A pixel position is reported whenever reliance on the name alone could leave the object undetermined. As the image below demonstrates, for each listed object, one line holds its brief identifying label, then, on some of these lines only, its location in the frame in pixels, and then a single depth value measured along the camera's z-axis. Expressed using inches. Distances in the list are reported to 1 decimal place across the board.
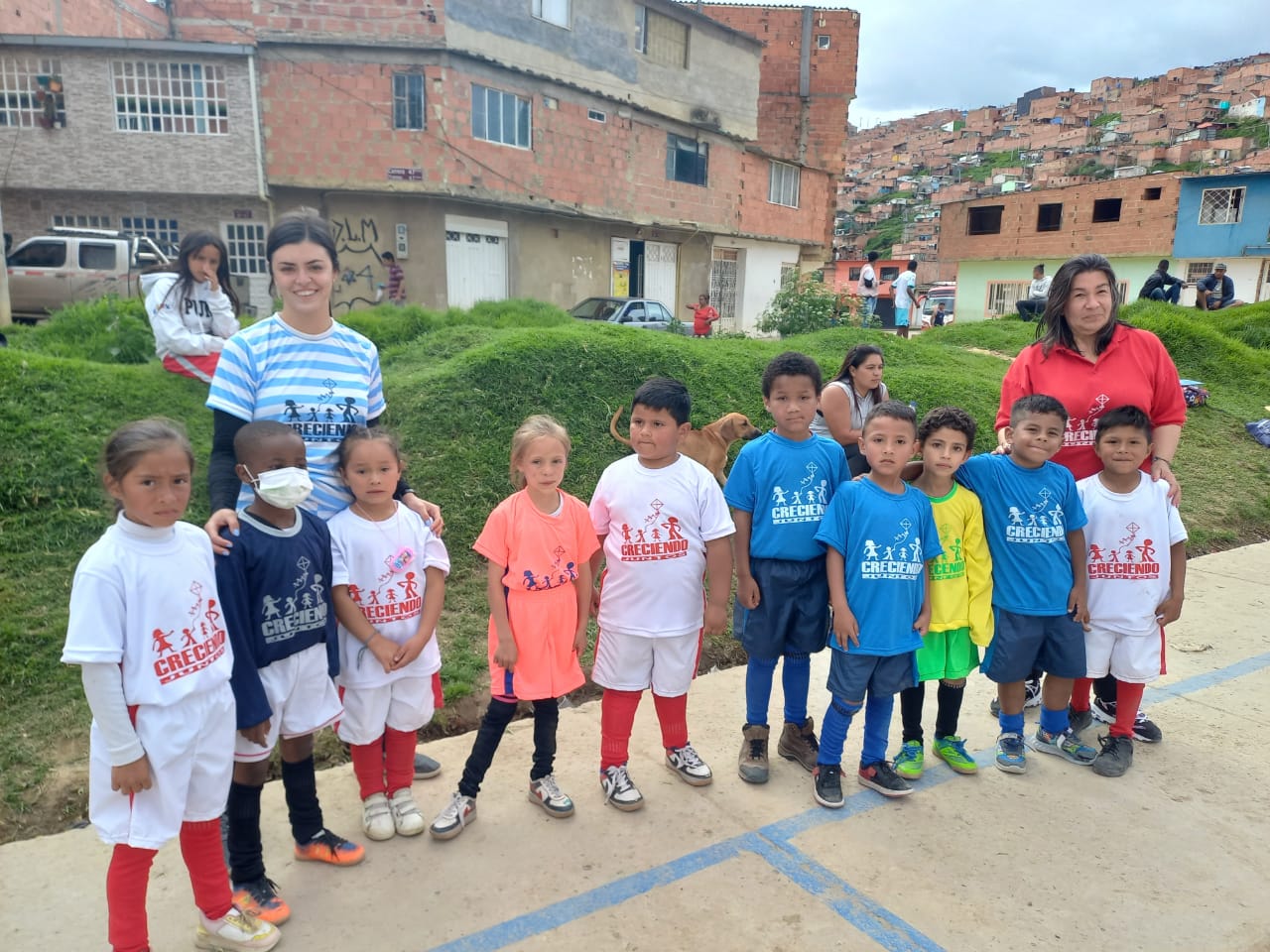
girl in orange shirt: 113.5
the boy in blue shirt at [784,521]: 126.3
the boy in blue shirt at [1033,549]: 130.6
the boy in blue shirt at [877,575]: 121.1
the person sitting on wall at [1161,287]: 636.1
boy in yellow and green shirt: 129.1
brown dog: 228.7
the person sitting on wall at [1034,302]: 619.6
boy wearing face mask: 92.8
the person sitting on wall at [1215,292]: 712.4
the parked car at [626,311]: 594.2
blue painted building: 1213.7
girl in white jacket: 202.2
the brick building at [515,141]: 631.2
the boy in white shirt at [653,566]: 120.8
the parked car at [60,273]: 517.0
